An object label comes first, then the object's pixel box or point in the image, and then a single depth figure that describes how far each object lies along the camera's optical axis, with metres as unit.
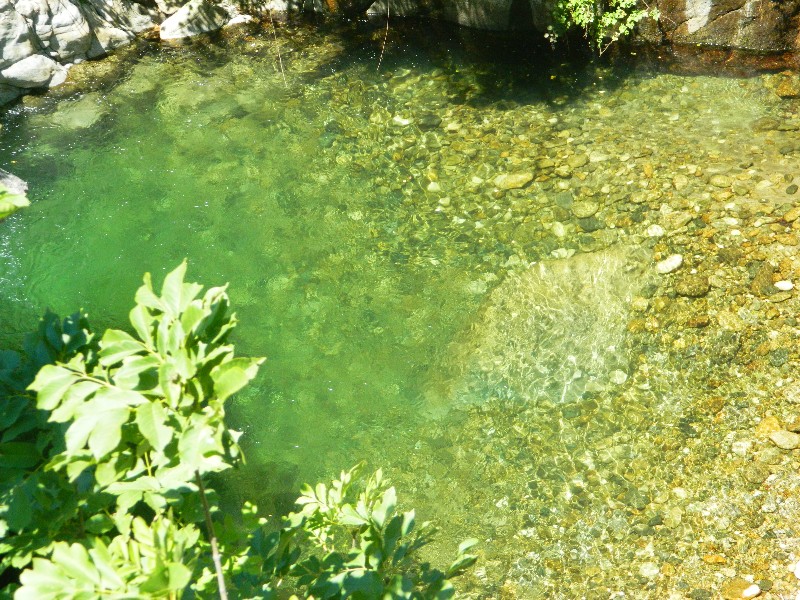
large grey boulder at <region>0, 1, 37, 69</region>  7.42
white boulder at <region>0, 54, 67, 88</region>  7.46
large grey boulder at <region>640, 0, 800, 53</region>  7.20
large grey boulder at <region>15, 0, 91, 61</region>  7.77
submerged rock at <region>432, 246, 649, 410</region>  4.62
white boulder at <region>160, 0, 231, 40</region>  8.70
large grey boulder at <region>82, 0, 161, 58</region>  8.38
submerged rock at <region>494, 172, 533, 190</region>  6.02
